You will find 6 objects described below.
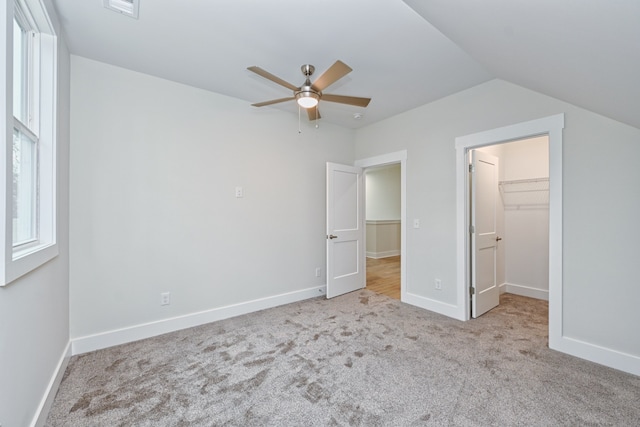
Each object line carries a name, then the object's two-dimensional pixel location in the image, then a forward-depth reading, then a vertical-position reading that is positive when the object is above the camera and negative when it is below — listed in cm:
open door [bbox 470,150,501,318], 311 -24
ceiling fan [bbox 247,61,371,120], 190 +99
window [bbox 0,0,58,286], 154 +50
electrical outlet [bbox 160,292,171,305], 275 -88
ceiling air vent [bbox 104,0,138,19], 176 +138
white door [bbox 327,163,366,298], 383 -26
